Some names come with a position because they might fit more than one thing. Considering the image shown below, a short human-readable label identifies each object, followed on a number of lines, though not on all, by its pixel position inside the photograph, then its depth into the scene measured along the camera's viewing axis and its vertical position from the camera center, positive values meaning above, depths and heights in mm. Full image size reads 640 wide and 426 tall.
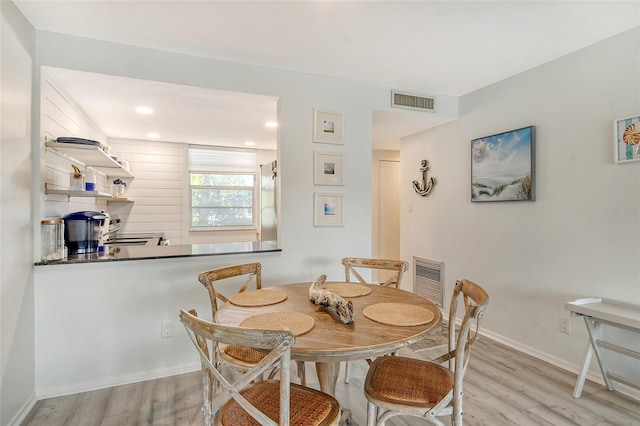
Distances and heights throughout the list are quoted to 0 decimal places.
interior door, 5320 +110
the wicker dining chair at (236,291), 1480 -514
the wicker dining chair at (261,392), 1014 -682
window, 5180 +492
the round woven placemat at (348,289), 1928 -459
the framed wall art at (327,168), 2881 +442
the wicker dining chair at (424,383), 1337 -761
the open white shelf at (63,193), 2255 +182
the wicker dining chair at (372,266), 2369 -381
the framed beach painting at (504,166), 2822 +475
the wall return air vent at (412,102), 3199 +1178
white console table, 2023 -697
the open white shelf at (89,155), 2320 +534
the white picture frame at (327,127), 2873 +817
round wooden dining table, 1198 -486
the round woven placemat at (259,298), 1723 -459
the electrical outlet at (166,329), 2432 -856
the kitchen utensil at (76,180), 2586 +298
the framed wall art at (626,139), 2152 +535
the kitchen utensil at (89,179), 2703 +331
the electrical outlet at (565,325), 2545 -868
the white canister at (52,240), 2152 -158
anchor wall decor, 3898 +415
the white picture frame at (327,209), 2895 +69
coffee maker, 2373 -109
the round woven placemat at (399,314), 1464 -473
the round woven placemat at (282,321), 1378 -472
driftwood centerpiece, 1445 -414
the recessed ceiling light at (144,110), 3184 +1081
